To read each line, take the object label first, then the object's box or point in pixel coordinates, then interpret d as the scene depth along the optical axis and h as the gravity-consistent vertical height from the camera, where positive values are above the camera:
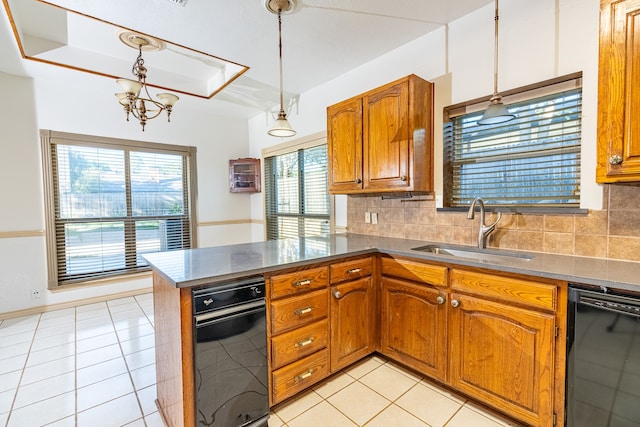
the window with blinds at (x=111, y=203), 3.59 -0.01
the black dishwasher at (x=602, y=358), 1.25 -0.74
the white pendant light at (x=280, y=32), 2.09 +1.41
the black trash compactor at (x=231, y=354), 1.42 -0.79
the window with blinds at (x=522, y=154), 1.91 +0.31
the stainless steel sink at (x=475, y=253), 1.96 -0.41
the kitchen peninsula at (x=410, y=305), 1.44 -0.65
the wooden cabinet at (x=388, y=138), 2.29 +0.51
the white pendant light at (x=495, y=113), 1.70 +0.49
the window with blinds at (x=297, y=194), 3.72 +0.08
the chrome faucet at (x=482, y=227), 2.10 -0.22
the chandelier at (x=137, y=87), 2.38 +0.96
